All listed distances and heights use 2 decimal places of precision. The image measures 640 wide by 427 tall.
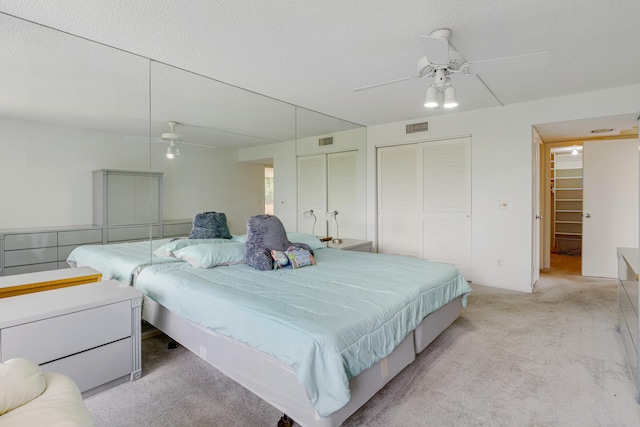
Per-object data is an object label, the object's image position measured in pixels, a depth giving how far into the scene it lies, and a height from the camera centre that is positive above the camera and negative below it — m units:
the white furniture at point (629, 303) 2.19 -0.72
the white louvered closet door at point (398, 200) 5.16 +0.14
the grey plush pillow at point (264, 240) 2.87 -0.29
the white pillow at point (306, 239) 3.94 -0.36
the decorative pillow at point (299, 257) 2.94 -0.44
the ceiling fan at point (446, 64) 2.25 +1.09
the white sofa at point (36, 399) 1.11 -0.70
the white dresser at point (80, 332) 1.82 -0.73
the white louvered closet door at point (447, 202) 4.68 +0.10
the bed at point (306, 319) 1.60 -0.66
